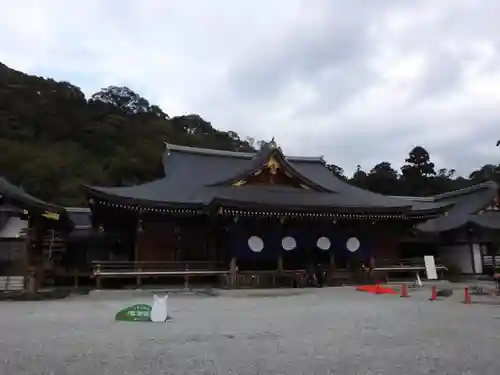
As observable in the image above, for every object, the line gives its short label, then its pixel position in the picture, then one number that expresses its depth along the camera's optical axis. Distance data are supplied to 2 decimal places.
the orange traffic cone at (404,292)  15.32
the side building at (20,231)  16.92
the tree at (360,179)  59.96
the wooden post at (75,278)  20.08
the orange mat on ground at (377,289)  16.77
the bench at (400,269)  21.22
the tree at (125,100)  72.75
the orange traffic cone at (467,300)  12.61
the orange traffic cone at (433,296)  13.96
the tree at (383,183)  57.53
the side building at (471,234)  24.94
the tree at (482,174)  63.52
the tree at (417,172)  57.47
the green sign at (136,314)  9.25
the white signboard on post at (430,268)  21.03
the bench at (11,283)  16.86
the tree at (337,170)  76.29
